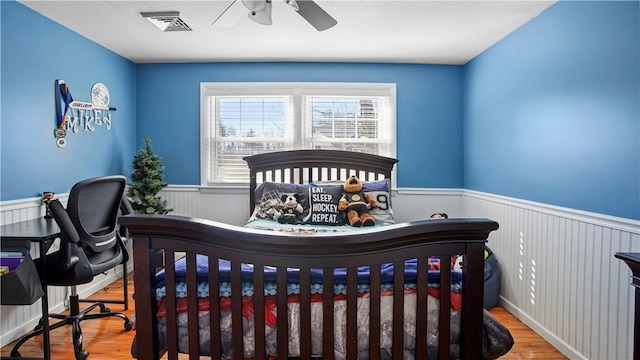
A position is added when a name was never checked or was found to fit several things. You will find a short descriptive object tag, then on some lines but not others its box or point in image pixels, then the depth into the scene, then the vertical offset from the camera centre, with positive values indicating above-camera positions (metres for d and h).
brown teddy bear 2.72 -0.31
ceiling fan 1.80 +0.93
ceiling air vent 2.54 +1.17
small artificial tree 3.43 -0.17
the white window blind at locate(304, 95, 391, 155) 3.85 +0.54
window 3.82 +0.57
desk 2.00 -0.43
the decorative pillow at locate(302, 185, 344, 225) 2.80 -0.34
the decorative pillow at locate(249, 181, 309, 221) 2.89 -0.27
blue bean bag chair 2.94 -1.02
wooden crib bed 1.18 -0.47
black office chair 2.07 -0.49
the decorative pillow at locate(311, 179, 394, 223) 2.90 -0.24
